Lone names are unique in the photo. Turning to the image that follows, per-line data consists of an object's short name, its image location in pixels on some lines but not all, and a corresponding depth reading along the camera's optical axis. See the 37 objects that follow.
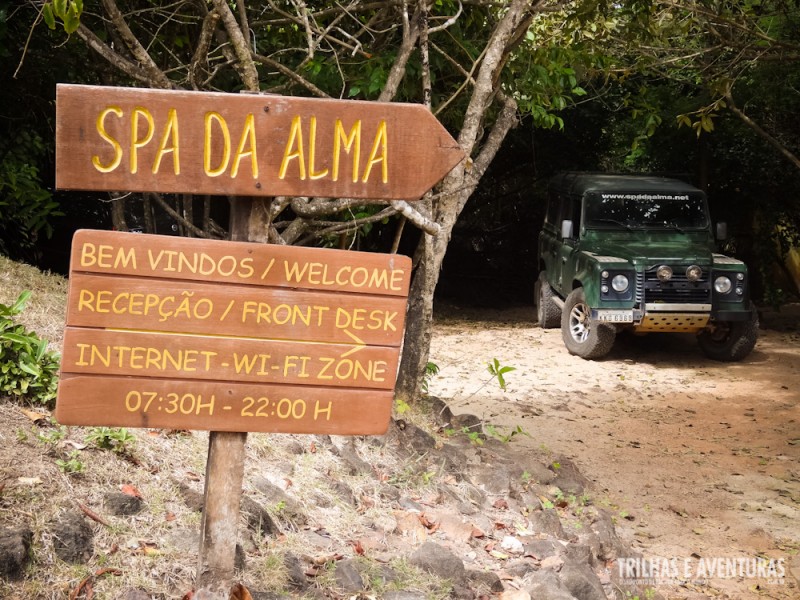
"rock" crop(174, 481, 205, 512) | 3.50
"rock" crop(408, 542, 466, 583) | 3.60
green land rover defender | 9.59
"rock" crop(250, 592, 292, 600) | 3.04
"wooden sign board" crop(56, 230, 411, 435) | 2.47
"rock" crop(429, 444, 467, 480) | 5.03
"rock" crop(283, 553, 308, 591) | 3.22
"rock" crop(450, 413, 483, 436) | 6.17
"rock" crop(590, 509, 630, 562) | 4.70
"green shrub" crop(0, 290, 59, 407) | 3.79
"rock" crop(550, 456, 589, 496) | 5.50
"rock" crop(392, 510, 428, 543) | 4.01
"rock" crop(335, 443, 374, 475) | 4.50
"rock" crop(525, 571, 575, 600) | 3.62
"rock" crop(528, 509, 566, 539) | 4.59
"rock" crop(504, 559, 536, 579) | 3.89
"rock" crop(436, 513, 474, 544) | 4.16
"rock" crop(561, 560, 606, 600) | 3.83
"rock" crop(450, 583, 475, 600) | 3.47
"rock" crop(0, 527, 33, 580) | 2.80
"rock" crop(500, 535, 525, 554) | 4.21
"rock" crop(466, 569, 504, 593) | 3.64
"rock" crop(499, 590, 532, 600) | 3.59
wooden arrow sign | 2.45
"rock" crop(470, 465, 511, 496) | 5.02
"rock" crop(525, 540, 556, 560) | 4.15
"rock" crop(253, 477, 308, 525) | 3.77
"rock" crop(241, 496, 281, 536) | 3.53
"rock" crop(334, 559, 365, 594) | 3.31
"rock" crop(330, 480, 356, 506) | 4.13
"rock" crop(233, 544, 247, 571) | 3.18
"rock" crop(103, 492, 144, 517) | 3.29
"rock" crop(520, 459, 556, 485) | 5.42
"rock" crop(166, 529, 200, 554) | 3.21
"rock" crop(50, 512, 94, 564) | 2.98
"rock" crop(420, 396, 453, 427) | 6.04
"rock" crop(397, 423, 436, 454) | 5.16
